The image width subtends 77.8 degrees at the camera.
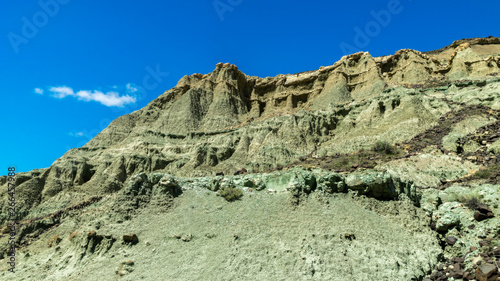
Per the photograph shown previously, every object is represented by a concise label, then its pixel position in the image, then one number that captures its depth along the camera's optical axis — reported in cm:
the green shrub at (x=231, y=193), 1563
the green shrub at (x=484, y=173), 1566
